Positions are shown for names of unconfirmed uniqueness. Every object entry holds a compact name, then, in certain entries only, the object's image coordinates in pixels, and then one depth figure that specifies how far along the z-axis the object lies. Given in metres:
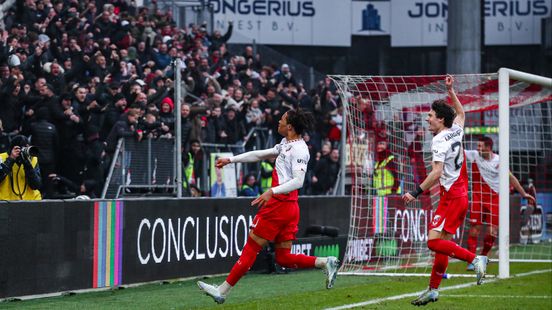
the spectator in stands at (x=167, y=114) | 18.01
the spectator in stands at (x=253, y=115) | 22.25
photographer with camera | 13.78
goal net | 17.61
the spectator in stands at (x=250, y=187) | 19.77
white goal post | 15.84
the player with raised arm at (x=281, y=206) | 11.33
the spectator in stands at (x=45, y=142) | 16.31
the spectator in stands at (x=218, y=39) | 26.86
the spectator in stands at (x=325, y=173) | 22.05
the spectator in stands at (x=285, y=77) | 26.97
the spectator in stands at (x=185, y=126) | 18.78
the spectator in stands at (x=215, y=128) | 20.47
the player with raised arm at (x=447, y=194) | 11.93
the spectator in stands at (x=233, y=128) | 21.02
